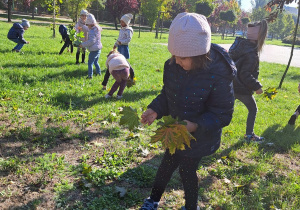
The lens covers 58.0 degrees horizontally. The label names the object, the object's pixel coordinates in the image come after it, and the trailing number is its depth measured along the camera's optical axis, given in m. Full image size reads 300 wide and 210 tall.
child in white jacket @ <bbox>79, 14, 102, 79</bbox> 6.69
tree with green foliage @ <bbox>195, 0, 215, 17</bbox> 35.41
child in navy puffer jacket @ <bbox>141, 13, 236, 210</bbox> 1.86
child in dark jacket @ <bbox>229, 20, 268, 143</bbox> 3.83
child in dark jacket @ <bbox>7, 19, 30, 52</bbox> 9.06
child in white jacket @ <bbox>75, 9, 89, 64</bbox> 8.09
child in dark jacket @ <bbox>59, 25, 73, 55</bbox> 9.56
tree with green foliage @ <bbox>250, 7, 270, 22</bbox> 57.81
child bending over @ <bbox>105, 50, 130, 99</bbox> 5.20
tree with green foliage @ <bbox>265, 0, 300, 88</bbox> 7.68
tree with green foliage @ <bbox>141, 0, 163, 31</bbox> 28.55
